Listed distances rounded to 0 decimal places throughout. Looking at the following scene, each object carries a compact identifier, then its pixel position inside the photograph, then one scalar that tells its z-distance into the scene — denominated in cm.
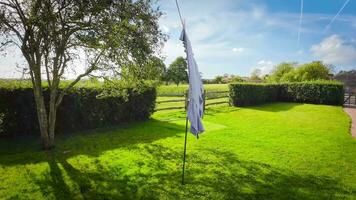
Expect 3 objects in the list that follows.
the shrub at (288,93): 2243
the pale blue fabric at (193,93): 524
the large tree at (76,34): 698
